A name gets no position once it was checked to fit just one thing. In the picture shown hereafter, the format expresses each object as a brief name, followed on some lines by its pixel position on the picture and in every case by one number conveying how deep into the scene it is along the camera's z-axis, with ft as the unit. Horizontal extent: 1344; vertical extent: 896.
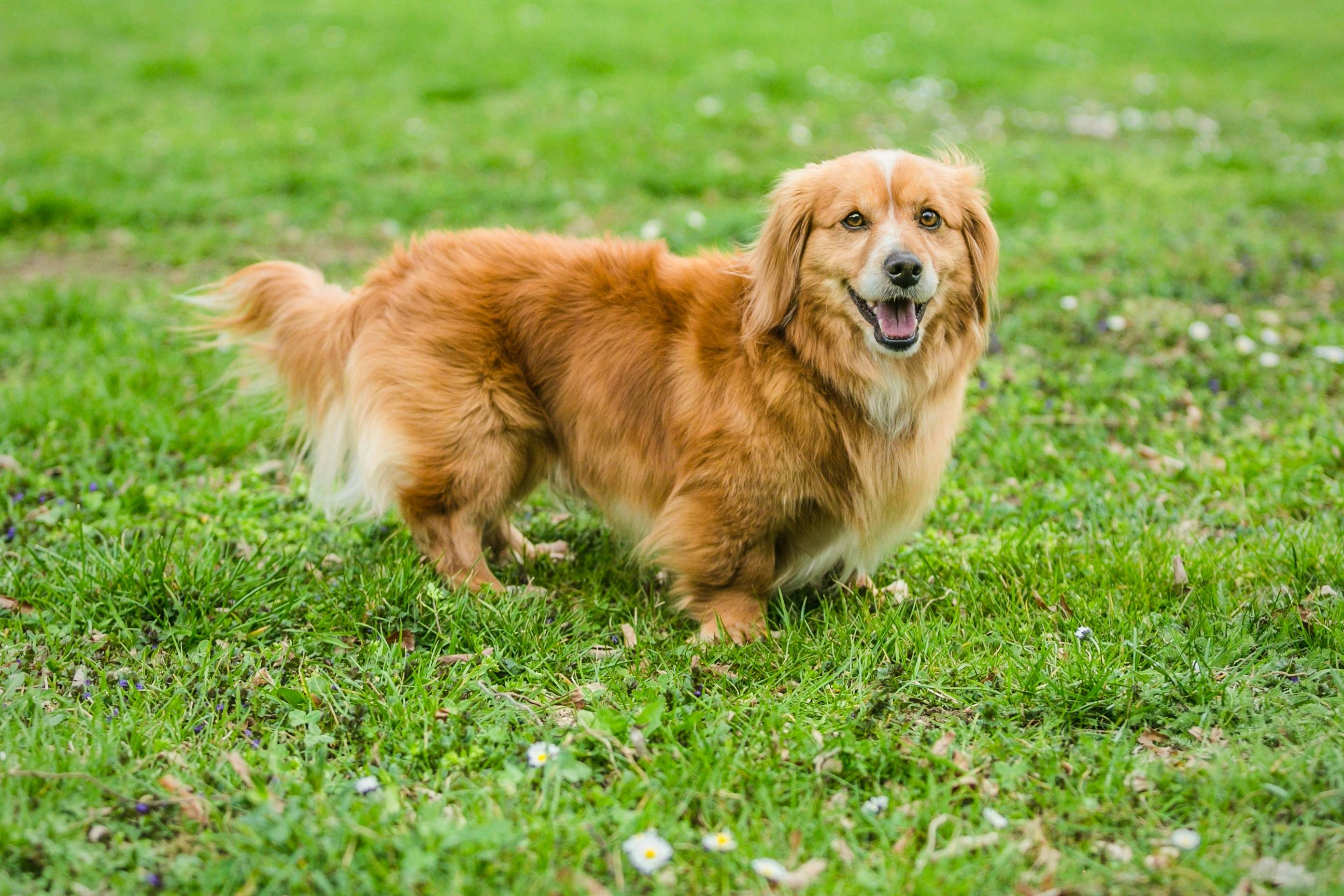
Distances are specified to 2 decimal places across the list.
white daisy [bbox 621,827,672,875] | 7.09
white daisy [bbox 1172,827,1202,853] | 7.33
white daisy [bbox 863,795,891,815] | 7.91
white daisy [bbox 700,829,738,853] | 7.31
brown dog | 10.23
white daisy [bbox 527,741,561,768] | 8.21
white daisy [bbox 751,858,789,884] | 7.05
